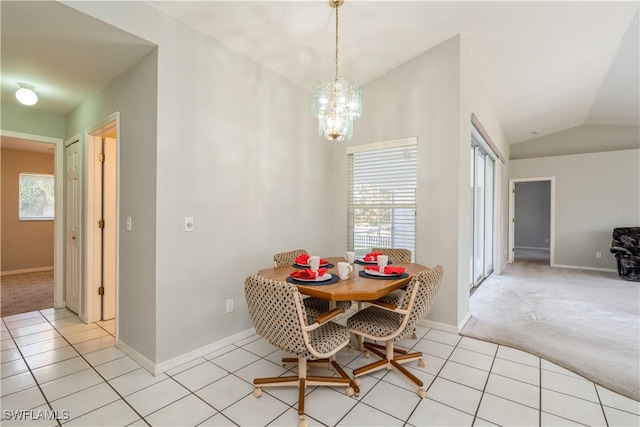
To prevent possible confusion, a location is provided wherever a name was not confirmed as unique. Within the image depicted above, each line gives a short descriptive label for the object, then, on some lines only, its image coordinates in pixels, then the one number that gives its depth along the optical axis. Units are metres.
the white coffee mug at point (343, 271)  2.16
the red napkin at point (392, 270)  2.27
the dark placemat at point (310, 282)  2.04
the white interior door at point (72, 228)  3.47
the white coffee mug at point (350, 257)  2.67
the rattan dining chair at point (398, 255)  3.04
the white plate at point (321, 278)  2.10
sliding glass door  4.45
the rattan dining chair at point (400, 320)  1.99
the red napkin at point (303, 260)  2.60
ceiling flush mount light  2.91
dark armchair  5.41
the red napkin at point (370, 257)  2.69
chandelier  2.39
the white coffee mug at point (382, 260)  2.36
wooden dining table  1.85
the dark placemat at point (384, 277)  2.21
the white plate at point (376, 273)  2.25
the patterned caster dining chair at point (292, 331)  1.70
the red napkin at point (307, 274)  2.11
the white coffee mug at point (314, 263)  2.23
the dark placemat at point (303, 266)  2.57
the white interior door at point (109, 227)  3.38
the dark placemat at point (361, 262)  2.69
